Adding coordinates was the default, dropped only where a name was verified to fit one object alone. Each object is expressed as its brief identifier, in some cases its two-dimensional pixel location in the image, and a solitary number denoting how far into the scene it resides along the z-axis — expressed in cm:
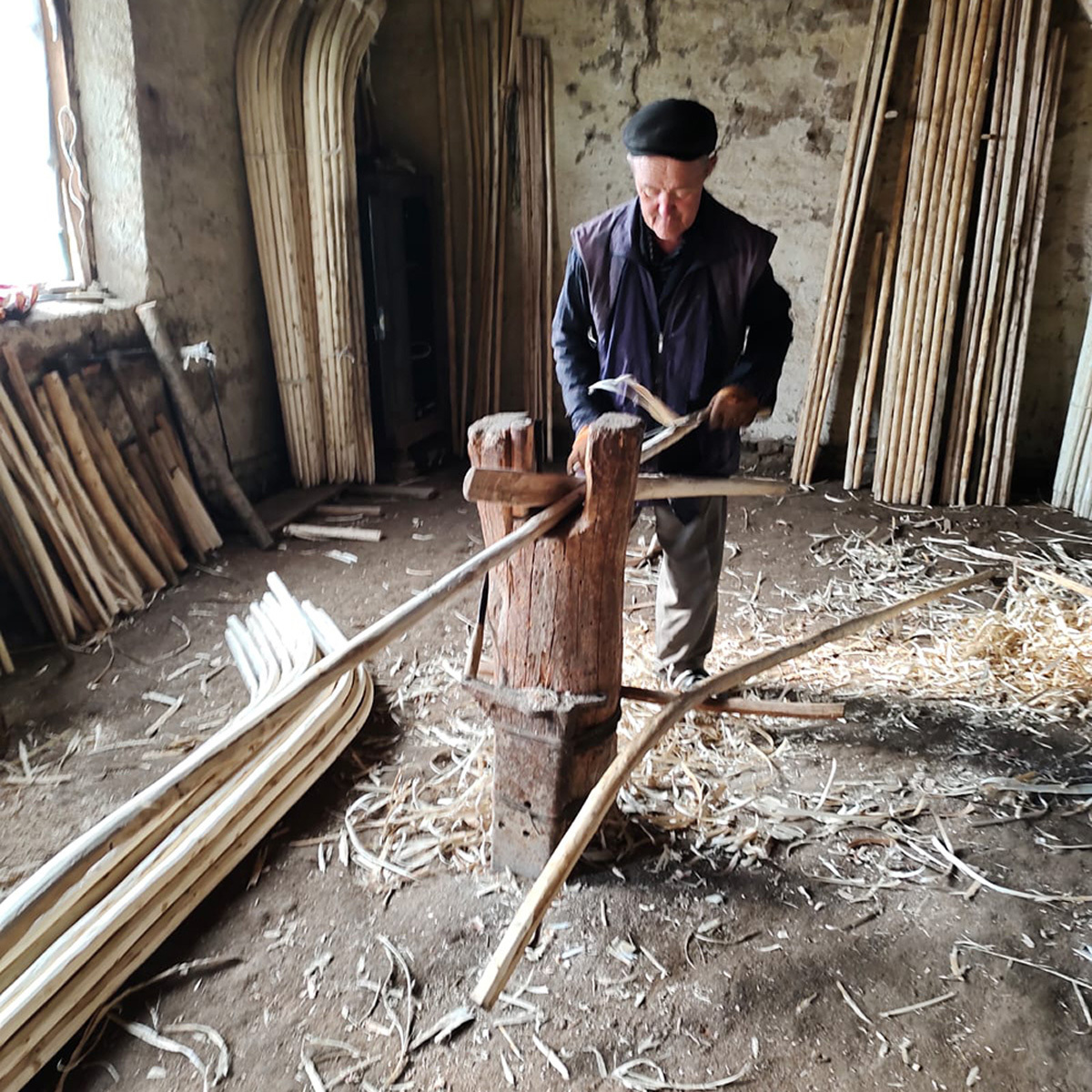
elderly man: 242
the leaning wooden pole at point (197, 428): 432
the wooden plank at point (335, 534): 469
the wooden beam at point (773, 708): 263
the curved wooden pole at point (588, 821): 131
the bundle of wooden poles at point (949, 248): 462
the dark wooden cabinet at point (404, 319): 526
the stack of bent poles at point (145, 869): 109
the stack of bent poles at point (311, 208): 477
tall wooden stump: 188
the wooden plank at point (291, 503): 484
